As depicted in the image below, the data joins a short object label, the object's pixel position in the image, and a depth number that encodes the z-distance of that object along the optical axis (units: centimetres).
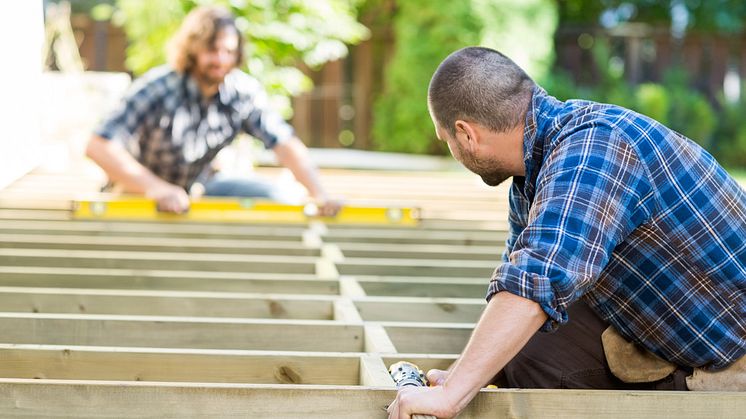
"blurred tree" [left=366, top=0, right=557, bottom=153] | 1182
